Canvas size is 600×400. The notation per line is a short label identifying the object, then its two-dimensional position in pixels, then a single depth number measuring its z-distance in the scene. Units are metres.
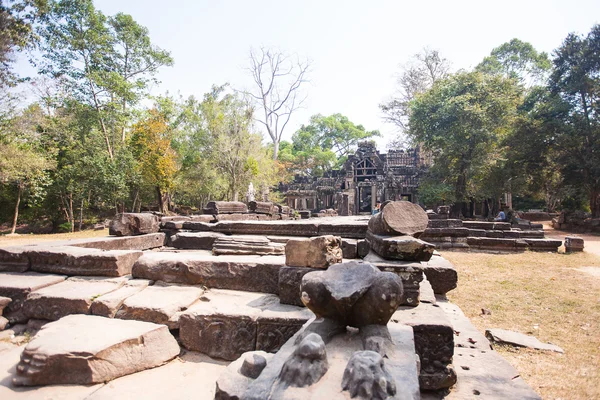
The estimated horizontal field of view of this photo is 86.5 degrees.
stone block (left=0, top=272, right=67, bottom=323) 3.51
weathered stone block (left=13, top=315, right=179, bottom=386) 2.36
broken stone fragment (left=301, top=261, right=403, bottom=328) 1.97
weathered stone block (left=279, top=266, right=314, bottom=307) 3.14
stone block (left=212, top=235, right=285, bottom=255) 4.96
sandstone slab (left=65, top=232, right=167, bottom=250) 5.28
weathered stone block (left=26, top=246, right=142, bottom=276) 4.13
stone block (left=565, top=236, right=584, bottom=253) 9.94
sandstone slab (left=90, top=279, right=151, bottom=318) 3.23
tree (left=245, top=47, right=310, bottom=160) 33.59
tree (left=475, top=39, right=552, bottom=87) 34.03
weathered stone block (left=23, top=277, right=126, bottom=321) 3.33
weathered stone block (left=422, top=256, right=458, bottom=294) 3.71
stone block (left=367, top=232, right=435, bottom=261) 3.24
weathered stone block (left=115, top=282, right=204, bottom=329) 3.12
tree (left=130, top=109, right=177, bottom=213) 21.07
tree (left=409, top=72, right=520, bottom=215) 19.44
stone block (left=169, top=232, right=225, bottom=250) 6.24
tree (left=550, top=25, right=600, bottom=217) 17.55
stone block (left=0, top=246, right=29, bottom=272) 4.31
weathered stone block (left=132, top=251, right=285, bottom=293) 3.64
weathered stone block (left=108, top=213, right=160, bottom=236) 6.30
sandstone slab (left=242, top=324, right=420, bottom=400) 1.46
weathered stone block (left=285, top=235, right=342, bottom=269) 3.10
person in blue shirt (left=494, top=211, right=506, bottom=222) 17.25
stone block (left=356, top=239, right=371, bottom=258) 4.49
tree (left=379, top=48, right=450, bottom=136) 33.44
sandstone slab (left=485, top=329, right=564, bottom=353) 3.46
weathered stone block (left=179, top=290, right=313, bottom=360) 2.79
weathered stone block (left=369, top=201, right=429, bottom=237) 3.64
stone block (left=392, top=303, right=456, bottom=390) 2.31
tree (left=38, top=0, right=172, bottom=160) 19.03
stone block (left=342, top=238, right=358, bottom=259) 4.63
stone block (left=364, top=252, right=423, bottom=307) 2.85
